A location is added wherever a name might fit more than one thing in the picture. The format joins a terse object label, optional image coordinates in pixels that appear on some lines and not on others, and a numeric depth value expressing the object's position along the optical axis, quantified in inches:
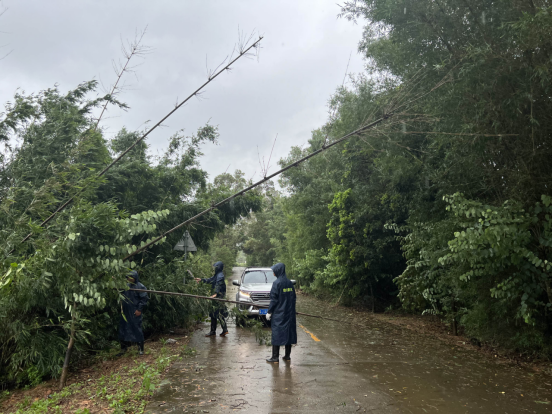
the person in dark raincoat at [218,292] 443.5
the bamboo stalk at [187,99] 319.6
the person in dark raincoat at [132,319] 355.6
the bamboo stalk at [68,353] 278.8
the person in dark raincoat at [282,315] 327.6
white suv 518.3
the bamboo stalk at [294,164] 281.4
